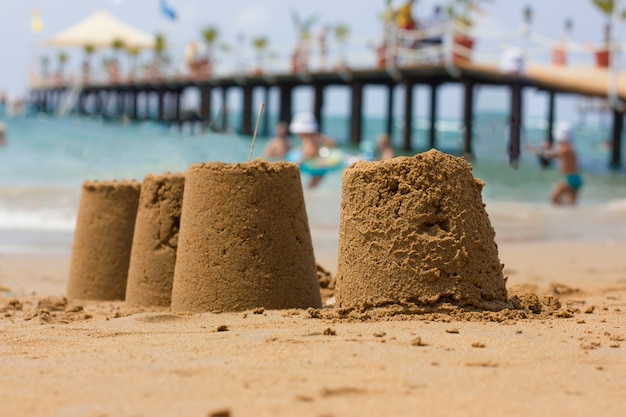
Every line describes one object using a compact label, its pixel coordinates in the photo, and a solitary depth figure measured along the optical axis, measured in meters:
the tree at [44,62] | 85.70
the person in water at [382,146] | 15.25
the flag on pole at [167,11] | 22.88
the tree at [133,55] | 58.22
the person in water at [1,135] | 29.45
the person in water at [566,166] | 15.72
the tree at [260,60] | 28.48
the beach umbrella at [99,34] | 38.74
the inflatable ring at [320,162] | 16.48
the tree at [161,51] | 48.66
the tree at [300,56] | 26.28
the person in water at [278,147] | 16.36
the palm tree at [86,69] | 54.91
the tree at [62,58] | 73.25
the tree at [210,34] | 52.34
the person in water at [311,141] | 15.82
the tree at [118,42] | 38.05
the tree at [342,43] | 22.73
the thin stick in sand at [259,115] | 4.59
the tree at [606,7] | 28.06
